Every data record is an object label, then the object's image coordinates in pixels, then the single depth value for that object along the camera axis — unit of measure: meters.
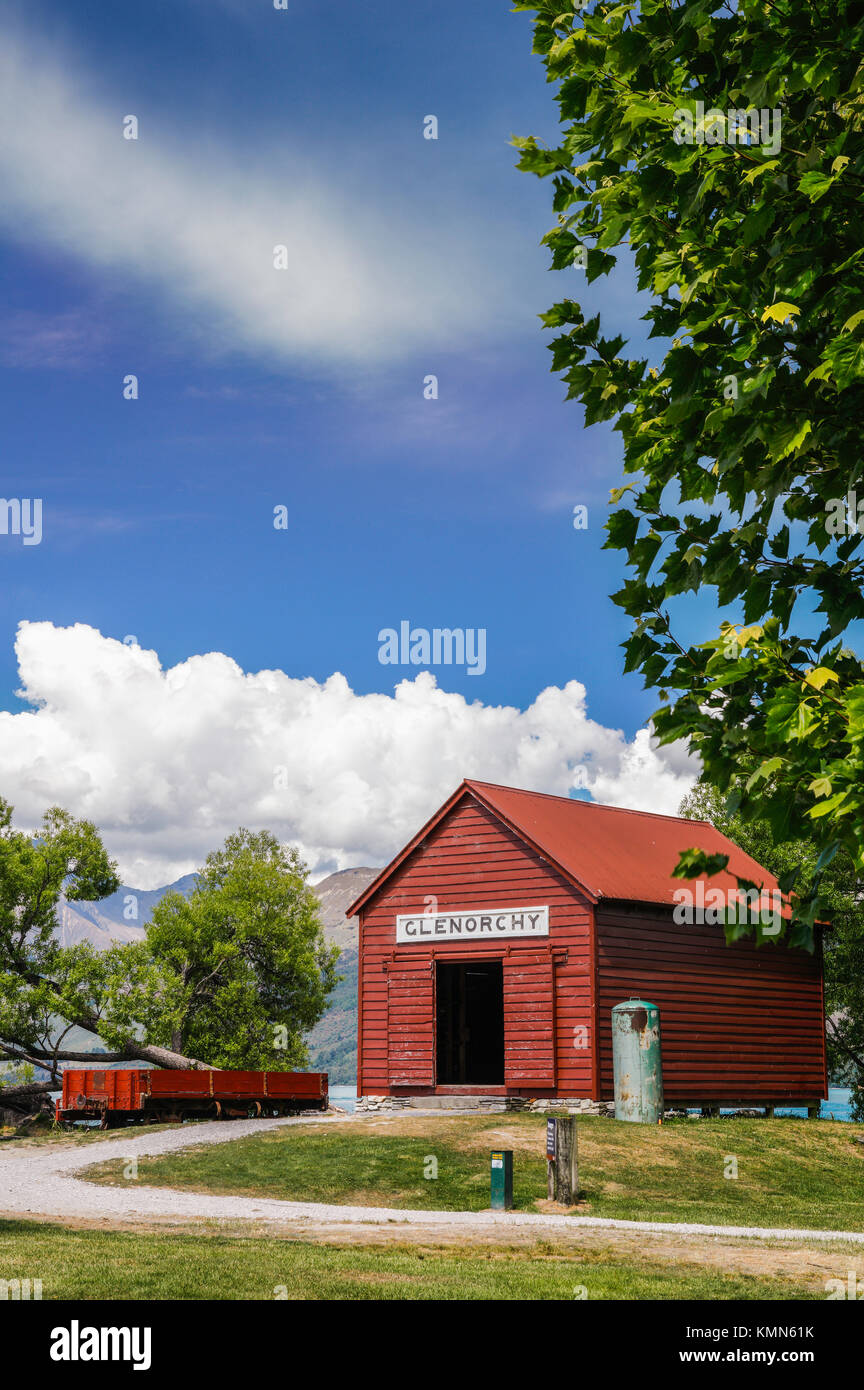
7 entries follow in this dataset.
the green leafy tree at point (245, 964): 45.59
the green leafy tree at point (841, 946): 50.81
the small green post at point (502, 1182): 17.61
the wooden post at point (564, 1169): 18.19
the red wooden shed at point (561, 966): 28.53
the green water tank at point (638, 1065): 26.48
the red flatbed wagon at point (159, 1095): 29.84
